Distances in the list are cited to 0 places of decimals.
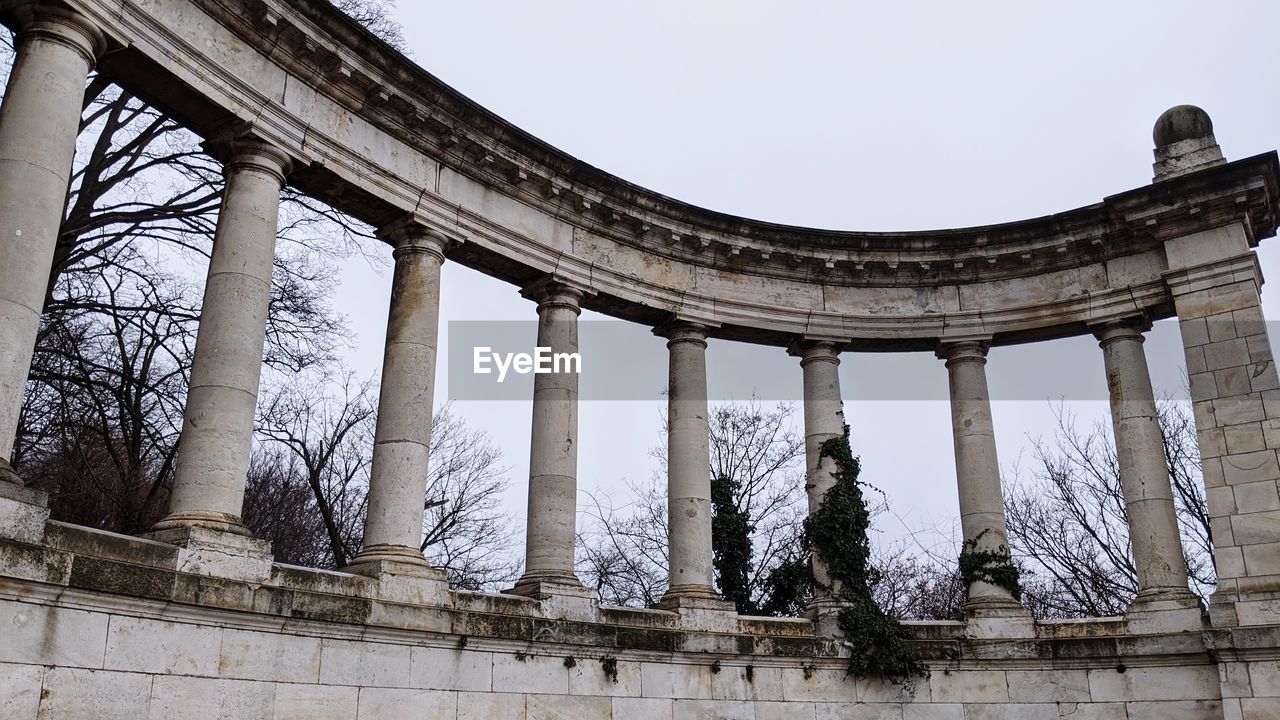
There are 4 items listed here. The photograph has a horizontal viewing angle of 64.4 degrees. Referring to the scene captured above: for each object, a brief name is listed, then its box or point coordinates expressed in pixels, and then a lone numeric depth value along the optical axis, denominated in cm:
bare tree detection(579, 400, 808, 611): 6512
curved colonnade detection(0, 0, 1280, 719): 1972
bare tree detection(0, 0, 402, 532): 2889
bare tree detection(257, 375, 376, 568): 4909
